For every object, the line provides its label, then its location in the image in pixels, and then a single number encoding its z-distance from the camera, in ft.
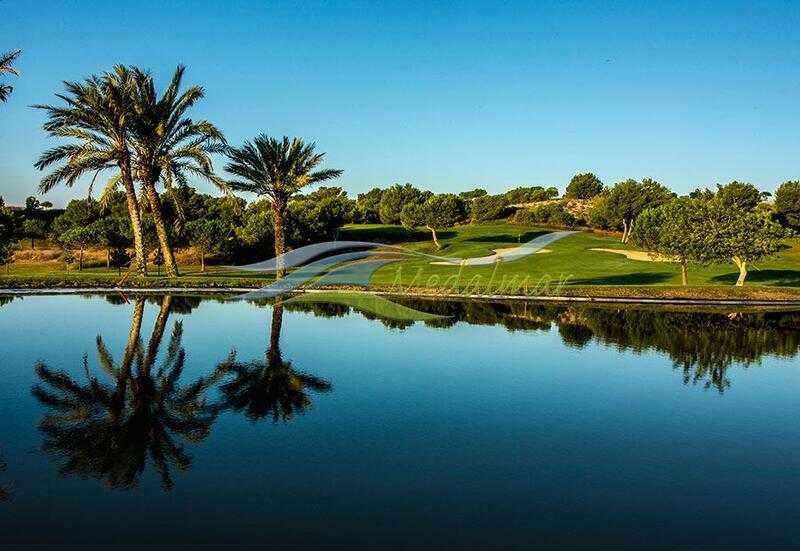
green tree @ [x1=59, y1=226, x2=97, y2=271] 180.04
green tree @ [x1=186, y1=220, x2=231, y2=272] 178.91
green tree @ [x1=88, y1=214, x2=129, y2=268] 180.14
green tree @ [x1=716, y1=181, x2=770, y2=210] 279.08
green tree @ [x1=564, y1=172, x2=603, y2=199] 565.53
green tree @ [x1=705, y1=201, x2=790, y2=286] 114.32
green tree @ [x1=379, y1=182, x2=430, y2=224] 345.10
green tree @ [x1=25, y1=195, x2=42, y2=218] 280.92
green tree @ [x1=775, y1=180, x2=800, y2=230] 274.98
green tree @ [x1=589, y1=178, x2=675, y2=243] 276.41
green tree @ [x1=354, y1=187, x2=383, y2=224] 367.66
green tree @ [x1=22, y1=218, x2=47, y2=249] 229.04
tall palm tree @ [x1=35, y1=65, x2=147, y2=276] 124.57
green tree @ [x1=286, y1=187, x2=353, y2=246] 234.81
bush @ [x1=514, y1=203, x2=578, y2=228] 348.18
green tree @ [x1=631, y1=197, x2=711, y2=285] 118.83
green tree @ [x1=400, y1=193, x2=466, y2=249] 242.37
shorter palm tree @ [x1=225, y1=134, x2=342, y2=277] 137.49
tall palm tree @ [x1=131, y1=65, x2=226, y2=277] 130.21
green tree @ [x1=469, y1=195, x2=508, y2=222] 354.33
